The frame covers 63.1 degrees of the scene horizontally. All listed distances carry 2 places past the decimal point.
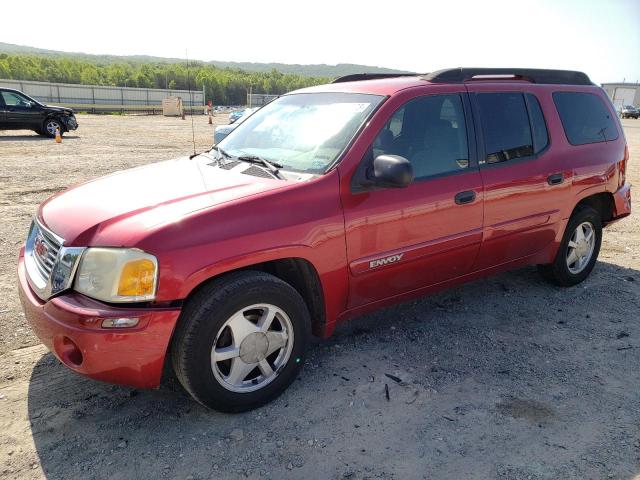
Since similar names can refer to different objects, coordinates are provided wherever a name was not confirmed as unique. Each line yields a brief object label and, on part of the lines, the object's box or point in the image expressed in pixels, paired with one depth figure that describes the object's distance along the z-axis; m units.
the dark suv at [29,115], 17.31
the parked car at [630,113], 53.79
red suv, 2.54
